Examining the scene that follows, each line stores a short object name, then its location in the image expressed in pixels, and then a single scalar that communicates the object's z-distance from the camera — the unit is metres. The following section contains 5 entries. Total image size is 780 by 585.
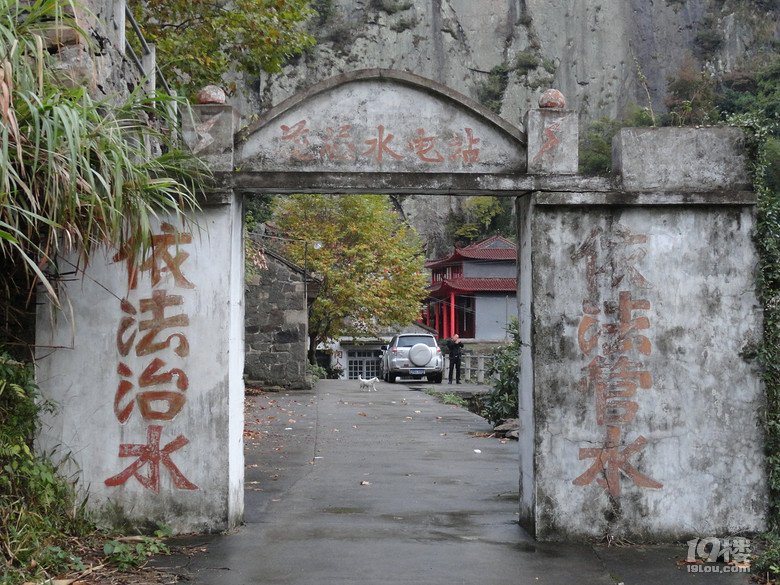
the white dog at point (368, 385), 21.97
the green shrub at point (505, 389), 12.37
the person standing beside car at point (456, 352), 25.59
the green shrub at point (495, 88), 65.31
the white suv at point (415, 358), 26.78
